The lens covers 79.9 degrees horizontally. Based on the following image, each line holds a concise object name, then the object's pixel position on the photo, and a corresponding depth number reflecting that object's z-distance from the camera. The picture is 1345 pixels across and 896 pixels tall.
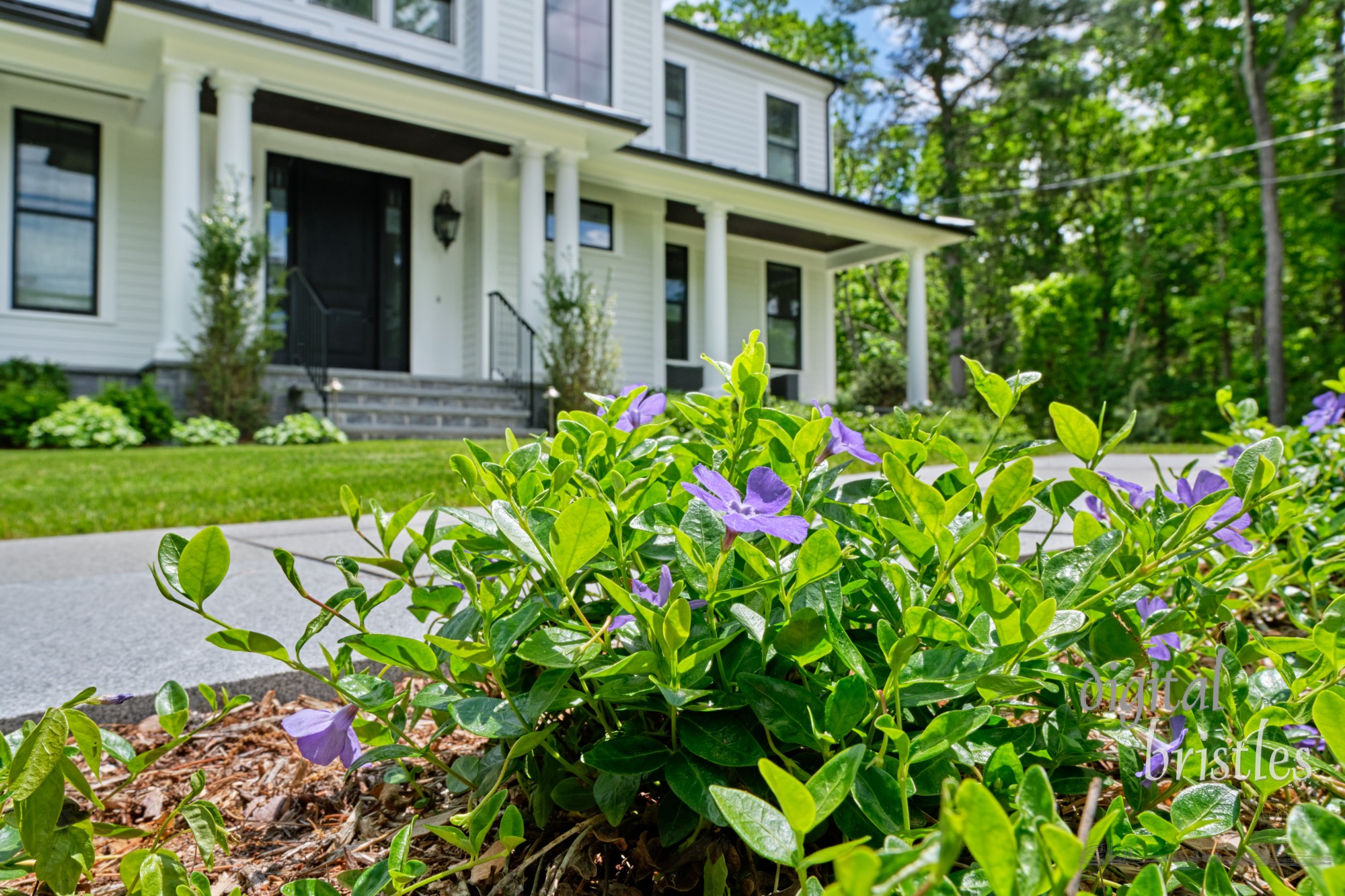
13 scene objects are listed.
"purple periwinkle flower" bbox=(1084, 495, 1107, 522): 1.03
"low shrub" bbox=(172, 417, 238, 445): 6.23
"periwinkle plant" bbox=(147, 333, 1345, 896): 0.51
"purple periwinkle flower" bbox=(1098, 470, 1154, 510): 0.82
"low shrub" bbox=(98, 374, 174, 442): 6.34
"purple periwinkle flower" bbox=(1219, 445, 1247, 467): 1.54
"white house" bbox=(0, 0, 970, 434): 7.16
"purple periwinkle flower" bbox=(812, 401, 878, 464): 0.84
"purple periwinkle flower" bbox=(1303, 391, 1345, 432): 1.65
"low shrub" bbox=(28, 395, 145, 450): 5.91
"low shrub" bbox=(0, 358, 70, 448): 6.02
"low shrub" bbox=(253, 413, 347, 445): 6.55
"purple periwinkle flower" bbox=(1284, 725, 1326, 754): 0.65
